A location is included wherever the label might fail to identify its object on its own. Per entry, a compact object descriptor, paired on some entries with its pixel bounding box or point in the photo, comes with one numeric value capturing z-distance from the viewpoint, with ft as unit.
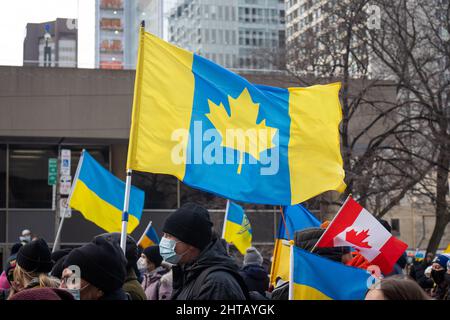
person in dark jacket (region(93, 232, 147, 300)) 35.37
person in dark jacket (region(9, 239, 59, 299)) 36.62
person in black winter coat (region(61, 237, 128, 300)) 26.18
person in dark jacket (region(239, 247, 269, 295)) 53.71
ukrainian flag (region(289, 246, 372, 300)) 33.85
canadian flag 37.94
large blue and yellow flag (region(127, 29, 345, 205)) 42.91
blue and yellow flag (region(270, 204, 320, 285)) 46.01
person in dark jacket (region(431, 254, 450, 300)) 56.57
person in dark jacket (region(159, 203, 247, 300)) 28.46
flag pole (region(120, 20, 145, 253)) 39.15
